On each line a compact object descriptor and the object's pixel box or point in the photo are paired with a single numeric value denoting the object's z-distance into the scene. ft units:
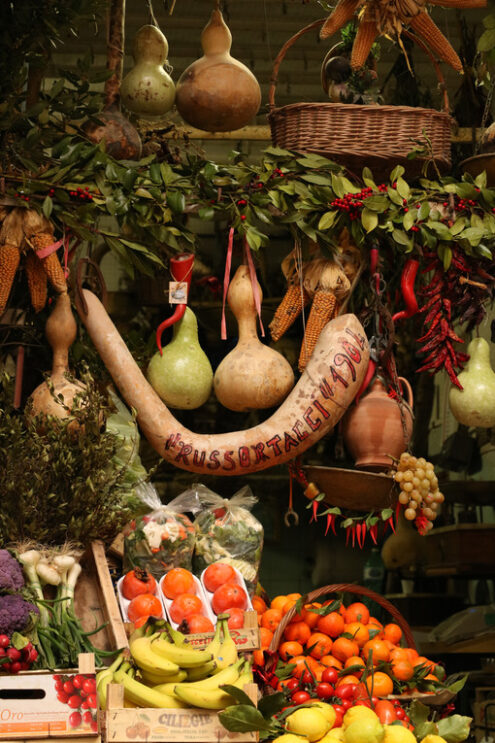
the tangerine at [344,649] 12.51
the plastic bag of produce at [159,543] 11.76
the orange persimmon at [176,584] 11.34
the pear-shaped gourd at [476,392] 12.59
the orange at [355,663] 12.26
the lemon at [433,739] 11.32
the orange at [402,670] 12.36
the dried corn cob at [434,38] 11.02
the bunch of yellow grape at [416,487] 12.19
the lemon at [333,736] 10.81
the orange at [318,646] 12.50
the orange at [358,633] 12.84
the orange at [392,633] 13.19
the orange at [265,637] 12.22
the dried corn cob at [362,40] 10.82
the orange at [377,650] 12.55
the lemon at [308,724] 10.78
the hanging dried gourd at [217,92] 12.72
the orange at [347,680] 12.00
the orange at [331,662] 12.38
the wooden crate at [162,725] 9.14
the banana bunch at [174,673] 9.39
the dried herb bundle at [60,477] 11.03
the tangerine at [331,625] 12.78
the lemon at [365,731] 10.68
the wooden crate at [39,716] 9.09
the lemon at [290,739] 10.47
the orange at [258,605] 13.05
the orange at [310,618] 12.96
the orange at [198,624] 10.66
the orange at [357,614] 13.24
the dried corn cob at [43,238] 11.96
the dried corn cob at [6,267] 11.78
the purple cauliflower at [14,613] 9.80
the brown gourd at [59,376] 11.71
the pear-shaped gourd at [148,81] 13.24
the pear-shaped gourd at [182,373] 12.24
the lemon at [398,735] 10.82
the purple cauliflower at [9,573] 10.19
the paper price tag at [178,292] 12.37
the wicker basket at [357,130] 12.53
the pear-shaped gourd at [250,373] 11.98
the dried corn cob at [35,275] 12.21
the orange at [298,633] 12.67
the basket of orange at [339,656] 11.81
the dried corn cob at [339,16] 10.86
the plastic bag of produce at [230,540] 12.16
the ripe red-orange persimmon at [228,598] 11.28
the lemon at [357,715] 10.95
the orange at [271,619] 12.72
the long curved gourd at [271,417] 11.94
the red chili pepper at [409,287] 12.69
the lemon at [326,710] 11.12
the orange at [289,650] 12.32
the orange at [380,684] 12.01
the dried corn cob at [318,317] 12.53
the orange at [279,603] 13.17
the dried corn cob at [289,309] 12.60
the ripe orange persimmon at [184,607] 11.02
